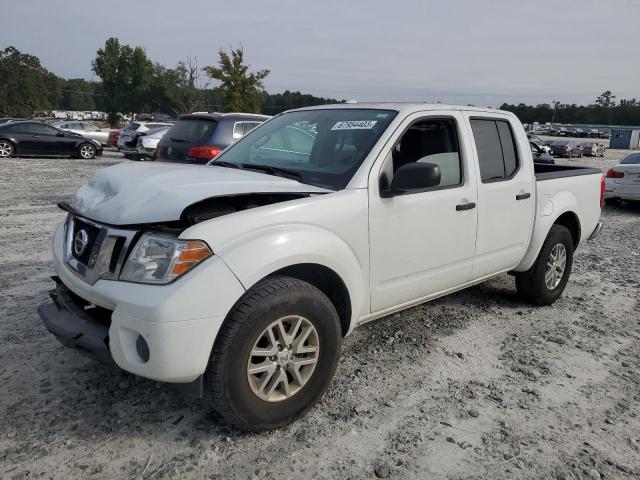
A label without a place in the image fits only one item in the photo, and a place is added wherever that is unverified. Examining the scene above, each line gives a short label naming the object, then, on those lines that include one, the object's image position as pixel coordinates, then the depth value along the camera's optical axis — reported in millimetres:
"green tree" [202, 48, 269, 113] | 32781
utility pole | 118425
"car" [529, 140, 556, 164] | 21183
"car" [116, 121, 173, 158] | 18359
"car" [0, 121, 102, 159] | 18266
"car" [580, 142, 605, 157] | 40656
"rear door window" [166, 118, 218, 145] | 8844
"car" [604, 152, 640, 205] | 11699
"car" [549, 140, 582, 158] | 37781
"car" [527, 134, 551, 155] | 34938
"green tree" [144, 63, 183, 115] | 61938
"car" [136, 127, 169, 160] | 14445
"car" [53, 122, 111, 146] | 24266
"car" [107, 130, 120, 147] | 23734
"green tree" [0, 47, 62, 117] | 58281
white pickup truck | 2533
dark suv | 8602
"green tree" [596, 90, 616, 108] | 143250
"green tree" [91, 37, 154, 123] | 59656
